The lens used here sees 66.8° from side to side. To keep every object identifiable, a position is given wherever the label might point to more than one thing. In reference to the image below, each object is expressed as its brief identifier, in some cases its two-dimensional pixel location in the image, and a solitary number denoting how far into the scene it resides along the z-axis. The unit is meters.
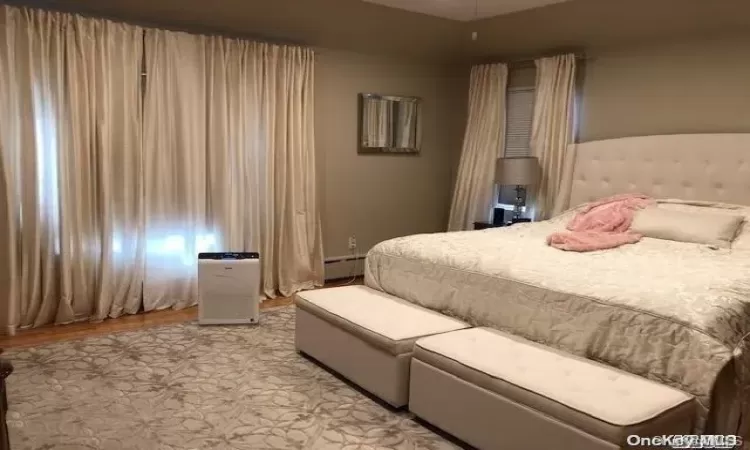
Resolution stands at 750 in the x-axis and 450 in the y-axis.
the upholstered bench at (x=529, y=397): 2.00
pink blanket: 3.56
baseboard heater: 5.48
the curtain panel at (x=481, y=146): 5.70
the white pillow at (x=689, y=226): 3.64
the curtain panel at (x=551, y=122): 5.04
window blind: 5.54
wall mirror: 5.51
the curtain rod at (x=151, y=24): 3.77
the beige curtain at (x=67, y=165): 3.70
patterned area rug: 2.51
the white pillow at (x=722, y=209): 3.58
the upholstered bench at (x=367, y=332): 2.78
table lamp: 5.11
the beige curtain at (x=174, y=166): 4.21
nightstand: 5.42
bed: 2.24
